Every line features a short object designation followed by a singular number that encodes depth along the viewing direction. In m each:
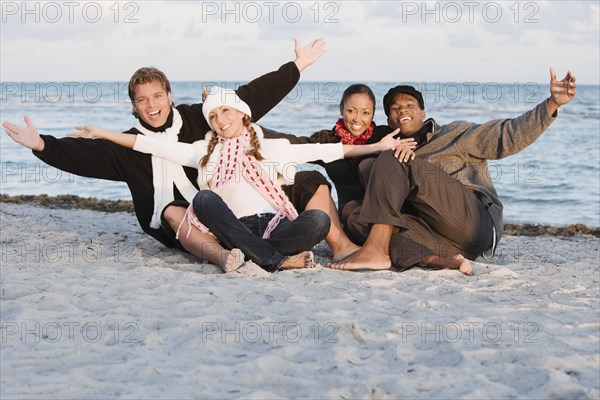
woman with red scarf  5.61
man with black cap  5.09
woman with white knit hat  5.04
